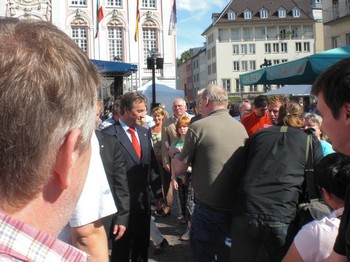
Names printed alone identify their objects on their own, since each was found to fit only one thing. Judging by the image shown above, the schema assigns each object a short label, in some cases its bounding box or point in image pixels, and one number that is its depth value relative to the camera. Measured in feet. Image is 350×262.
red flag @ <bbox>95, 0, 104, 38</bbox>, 76.44
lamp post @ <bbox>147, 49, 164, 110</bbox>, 46.44
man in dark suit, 13.97
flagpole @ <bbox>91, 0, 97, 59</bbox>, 117.60
